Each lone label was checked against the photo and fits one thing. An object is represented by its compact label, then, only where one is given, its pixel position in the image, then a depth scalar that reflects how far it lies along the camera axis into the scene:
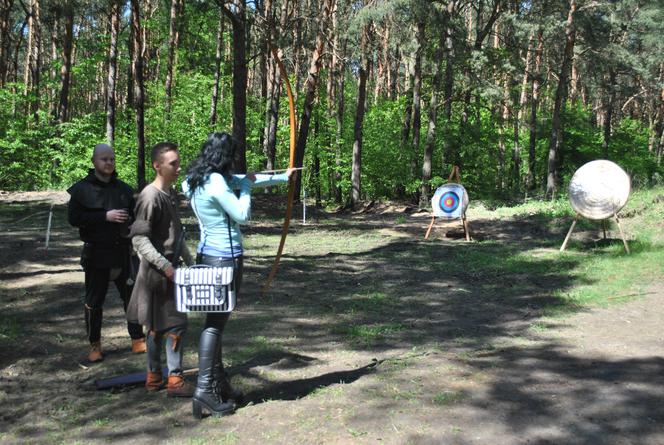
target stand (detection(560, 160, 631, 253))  9.56
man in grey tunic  3.58
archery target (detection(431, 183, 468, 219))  12.13
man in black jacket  4.35
